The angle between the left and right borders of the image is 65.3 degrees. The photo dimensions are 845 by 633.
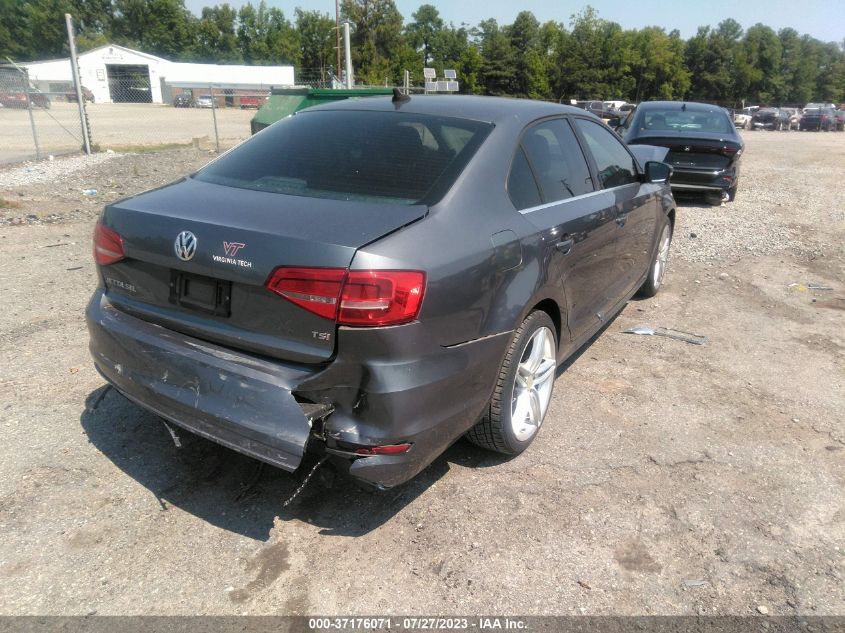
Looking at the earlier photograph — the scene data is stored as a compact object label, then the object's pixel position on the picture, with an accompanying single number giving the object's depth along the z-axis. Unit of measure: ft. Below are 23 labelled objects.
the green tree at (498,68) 243.81
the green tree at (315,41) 293.23
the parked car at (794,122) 165.48
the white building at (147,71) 214.48
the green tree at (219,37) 327.88
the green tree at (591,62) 253.65
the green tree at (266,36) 301.22
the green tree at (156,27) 327.06
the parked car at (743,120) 158.40
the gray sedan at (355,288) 7.93
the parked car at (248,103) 170.81
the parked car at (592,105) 119.60
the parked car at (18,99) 51.57
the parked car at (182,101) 179.01
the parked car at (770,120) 158.81
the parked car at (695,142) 33.60
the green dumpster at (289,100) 38.40
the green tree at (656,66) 282.97
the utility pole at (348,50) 61.87
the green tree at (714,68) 305.94
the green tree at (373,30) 251.60
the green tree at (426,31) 300.61
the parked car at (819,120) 160.45
